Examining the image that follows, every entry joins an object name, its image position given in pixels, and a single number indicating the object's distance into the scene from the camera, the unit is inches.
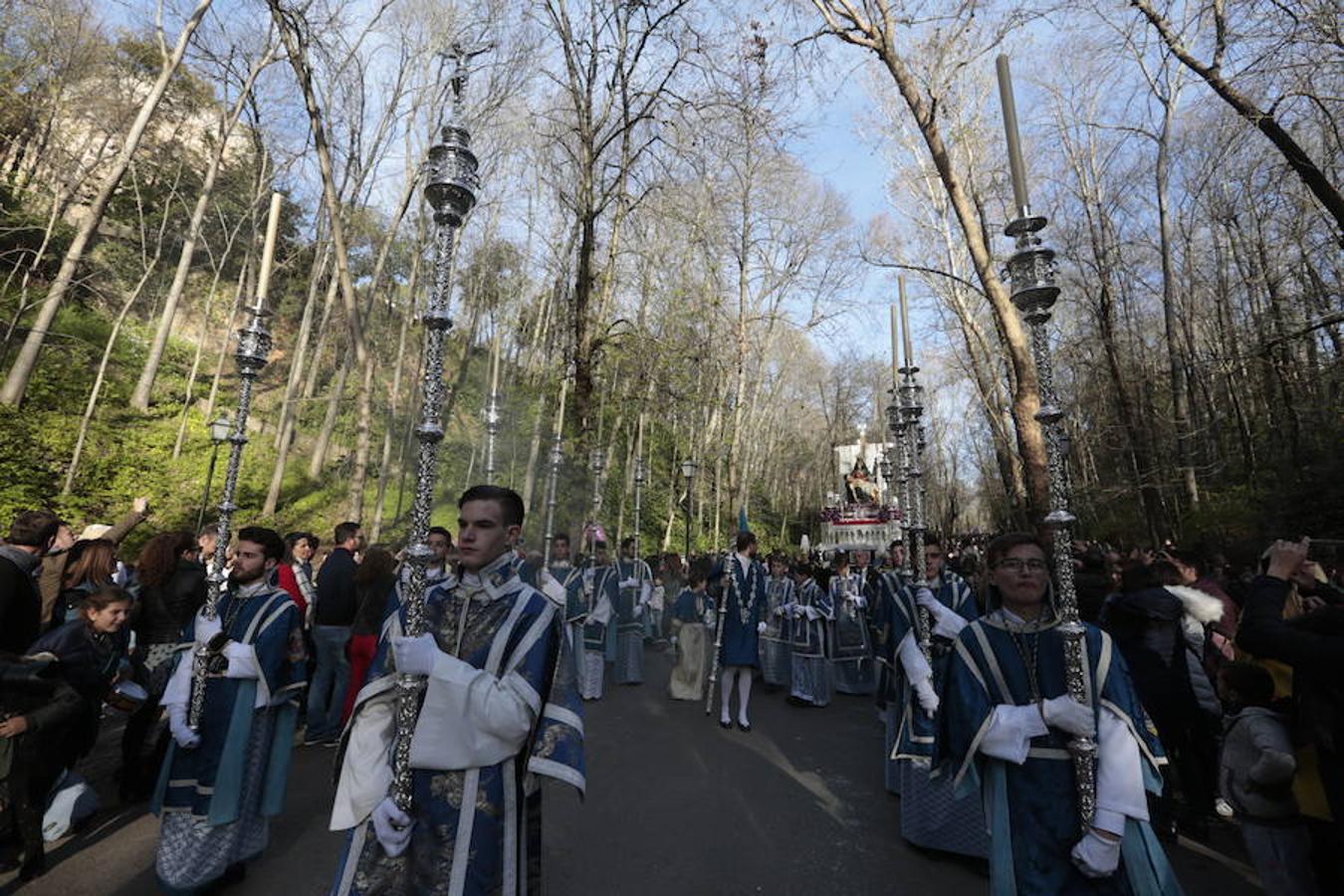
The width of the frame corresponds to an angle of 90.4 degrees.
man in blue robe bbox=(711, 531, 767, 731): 314.0
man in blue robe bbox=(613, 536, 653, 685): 438.6
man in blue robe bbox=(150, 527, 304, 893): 139.6
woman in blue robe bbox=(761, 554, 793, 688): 417.7
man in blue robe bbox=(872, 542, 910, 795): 222.7
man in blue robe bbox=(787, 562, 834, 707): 374.9
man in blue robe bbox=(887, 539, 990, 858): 173.3
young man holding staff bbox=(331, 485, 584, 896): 88.5
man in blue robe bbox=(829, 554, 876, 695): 428.1
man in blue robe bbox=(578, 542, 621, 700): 381.7
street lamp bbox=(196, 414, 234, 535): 394.9
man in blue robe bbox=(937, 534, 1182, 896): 91.7
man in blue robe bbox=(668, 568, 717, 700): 382.9
